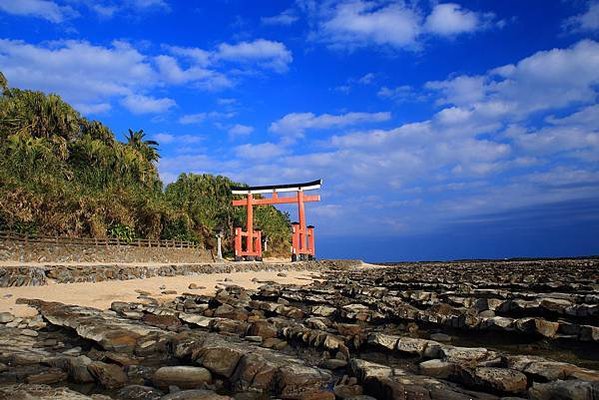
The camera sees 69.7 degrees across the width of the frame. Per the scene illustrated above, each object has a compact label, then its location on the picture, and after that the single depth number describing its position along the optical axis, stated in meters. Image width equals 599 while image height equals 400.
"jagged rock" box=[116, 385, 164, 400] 5.47
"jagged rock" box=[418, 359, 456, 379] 6.06
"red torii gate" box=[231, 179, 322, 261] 39.91
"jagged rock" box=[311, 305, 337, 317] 11.64
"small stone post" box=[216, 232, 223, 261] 38.97
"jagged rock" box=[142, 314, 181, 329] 10.09
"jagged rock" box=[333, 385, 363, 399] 5.44
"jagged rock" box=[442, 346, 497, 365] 6.39
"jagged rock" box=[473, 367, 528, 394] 5.39
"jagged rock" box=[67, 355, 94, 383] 6.15
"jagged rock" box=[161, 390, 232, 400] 4.98
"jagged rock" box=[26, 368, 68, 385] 5.93
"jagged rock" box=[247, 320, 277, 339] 8.93
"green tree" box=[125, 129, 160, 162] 49.80
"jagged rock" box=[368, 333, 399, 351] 7.66
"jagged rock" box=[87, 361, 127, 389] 6.03
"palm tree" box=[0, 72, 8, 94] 34.47
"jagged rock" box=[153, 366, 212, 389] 5.97
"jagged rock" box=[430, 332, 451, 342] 8.88
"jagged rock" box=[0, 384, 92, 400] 4.79
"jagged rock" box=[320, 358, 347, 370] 6.72
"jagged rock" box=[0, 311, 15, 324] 9.79
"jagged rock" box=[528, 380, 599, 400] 4.68
